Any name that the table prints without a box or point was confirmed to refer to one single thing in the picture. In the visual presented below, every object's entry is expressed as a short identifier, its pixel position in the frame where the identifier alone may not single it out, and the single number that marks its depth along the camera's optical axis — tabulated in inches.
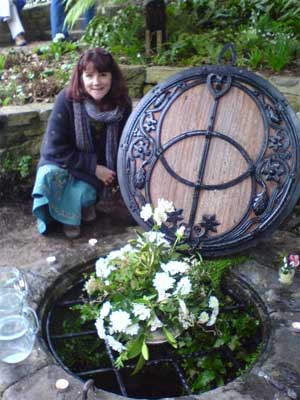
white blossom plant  81.2
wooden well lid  99.2
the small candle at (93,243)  112.5
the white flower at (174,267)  84.0
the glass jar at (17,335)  81.7
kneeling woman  127.4
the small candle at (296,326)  87.3
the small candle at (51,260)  105.5
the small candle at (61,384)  75.3
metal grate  111.3
